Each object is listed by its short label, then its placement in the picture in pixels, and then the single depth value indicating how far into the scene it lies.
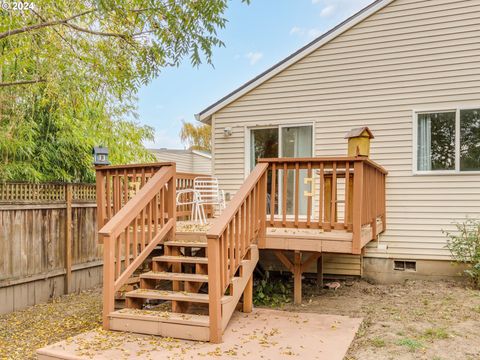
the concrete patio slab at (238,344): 3.59
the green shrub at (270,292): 5.72
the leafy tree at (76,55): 5.02
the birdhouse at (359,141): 5.96
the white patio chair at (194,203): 6.53
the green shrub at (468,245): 5.88
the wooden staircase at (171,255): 3.97
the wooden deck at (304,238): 4.76
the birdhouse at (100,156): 5.66
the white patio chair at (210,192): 7.00
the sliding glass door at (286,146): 7.33
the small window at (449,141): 6.33
